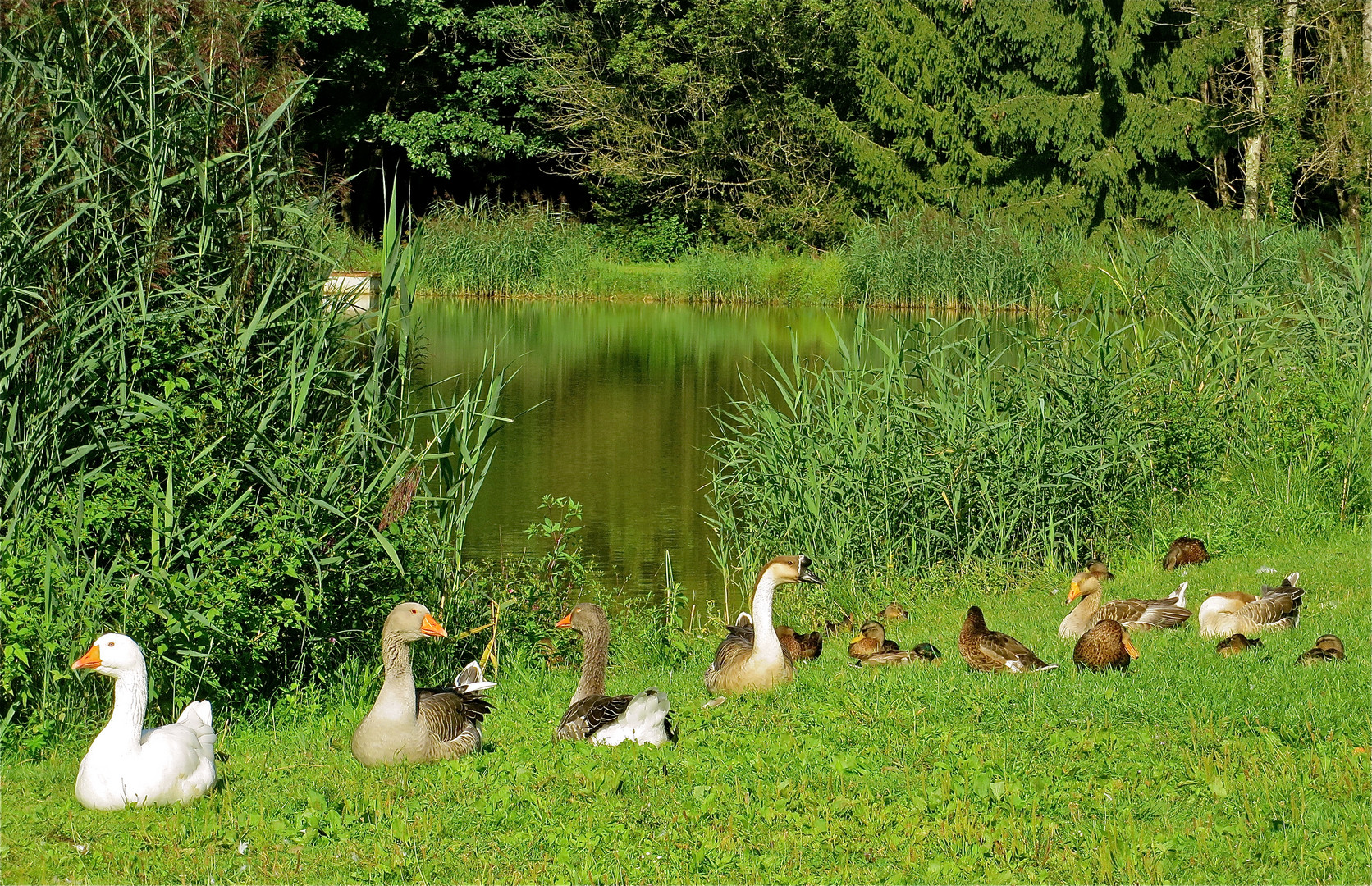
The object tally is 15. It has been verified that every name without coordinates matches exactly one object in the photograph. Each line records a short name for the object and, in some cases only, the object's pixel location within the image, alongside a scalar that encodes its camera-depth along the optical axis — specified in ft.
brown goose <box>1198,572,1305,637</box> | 55.31
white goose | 35.73
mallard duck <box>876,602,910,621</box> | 66.73
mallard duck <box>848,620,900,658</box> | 55.31
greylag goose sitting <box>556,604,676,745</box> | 40.40
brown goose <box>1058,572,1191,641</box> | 57.52
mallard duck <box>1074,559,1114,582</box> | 65.82
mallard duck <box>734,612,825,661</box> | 59.88
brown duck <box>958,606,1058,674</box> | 50.31
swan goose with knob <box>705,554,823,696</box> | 48.73
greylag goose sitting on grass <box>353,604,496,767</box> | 40.29
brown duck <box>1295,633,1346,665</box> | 48.52
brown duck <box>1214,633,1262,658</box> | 50.92
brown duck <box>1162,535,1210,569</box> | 72.59
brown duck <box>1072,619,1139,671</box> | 48.55
